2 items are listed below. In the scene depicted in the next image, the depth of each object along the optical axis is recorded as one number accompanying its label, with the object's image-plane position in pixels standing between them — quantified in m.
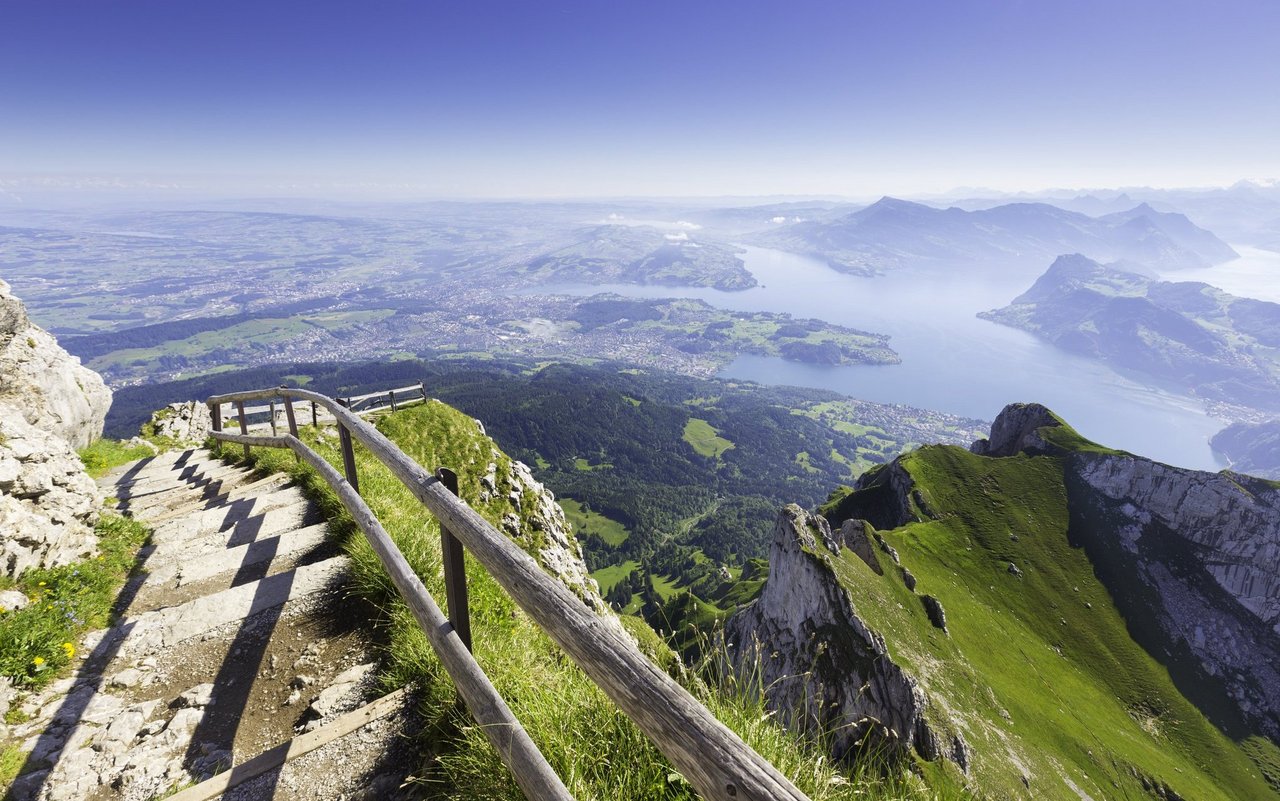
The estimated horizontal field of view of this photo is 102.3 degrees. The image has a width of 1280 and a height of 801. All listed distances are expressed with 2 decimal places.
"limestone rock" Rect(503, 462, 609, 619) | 24.13
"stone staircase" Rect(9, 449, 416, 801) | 3.75
